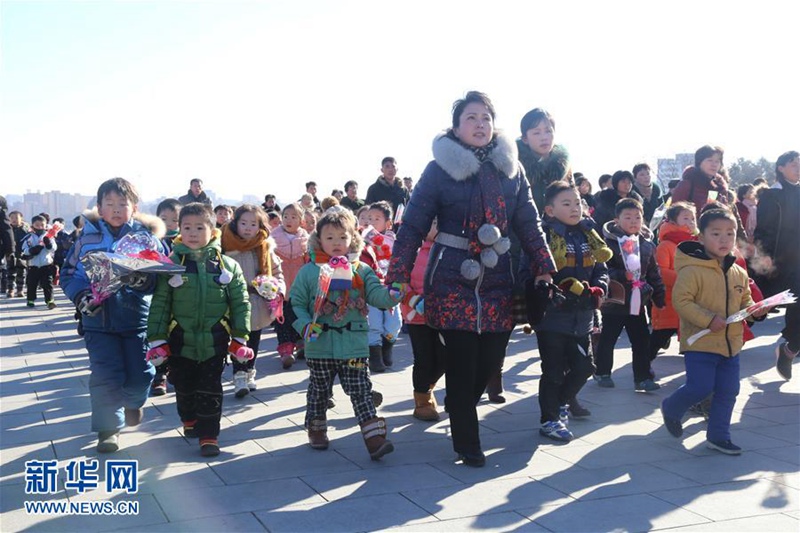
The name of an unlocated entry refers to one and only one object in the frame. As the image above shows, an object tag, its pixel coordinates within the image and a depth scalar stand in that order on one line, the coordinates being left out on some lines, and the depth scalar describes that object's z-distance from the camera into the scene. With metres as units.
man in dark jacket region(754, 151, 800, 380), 7.46
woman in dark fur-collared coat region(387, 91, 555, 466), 4.93
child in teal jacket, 5.30
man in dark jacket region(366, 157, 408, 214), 11.99
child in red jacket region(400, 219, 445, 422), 6.09
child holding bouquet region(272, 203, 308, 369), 9.20
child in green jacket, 5.21
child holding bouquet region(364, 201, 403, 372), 8.01
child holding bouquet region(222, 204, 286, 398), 7.07
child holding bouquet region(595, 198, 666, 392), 6.84
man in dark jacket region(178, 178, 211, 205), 13.91
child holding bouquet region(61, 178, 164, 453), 5.27
